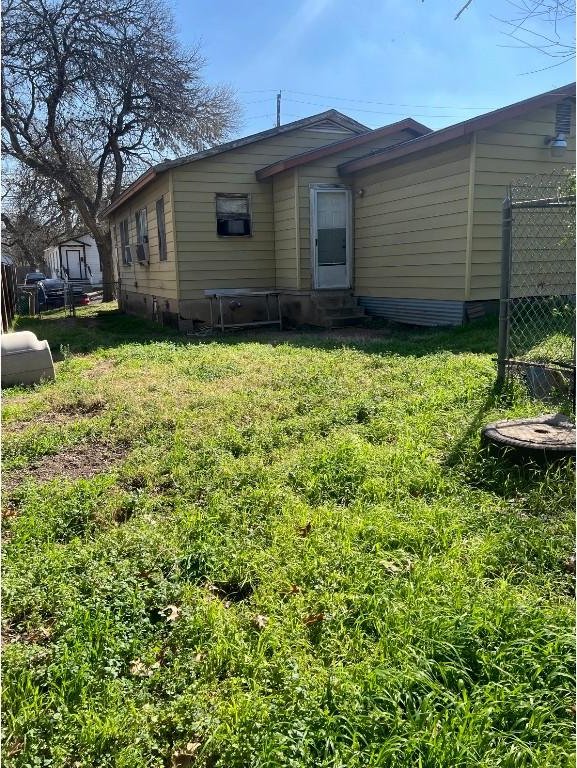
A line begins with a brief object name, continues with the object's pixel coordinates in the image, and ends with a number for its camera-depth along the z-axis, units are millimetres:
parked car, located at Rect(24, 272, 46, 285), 30678
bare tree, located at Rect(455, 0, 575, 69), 3260
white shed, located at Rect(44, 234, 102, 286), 40175
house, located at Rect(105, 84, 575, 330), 8758
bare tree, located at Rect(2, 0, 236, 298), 17328
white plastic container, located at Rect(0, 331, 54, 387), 6605
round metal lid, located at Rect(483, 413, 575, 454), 3324
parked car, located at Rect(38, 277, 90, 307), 21953
